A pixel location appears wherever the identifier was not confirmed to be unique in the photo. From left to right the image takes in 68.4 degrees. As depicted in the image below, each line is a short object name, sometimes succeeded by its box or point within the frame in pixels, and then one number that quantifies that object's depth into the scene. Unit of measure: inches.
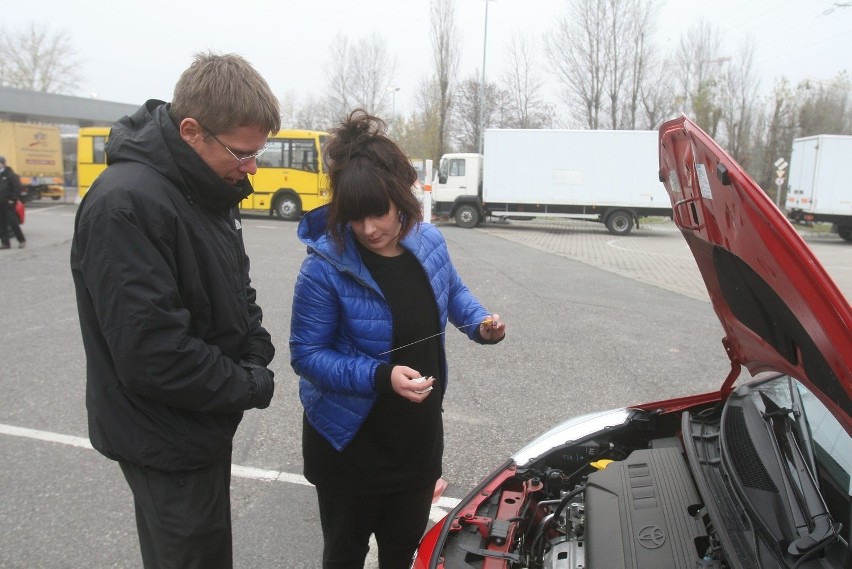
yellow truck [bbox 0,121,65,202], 903.1
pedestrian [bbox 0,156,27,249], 460.1
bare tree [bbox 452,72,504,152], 1360.7
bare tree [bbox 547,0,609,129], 1203.9
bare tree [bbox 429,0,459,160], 1282.0
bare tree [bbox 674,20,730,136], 1245.1
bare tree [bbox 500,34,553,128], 1338.6
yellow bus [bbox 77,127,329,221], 765.9
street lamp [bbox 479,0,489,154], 1075.3
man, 60.4
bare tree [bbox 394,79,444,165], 1306.6
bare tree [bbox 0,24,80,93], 1781.5
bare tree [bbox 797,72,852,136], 1343.5
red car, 52.4
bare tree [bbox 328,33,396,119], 1424.7
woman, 77.5
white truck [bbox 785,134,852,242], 753.6
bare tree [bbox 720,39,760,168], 1350.9
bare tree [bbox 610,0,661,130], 1191.5
